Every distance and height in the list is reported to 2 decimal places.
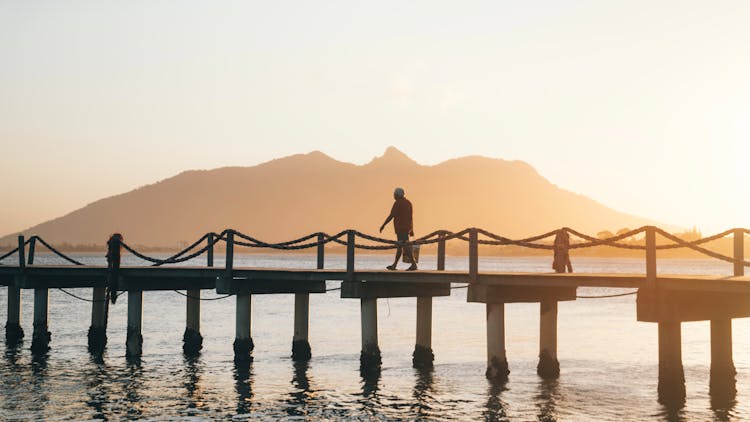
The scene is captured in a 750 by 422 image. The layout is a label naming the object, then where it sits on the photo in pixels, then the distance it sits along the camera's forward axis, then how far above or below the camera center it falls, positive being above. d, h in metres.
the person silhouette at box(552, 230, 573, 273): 24.47 +0.13
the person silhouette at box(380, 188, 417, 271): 25.98 +0.97
